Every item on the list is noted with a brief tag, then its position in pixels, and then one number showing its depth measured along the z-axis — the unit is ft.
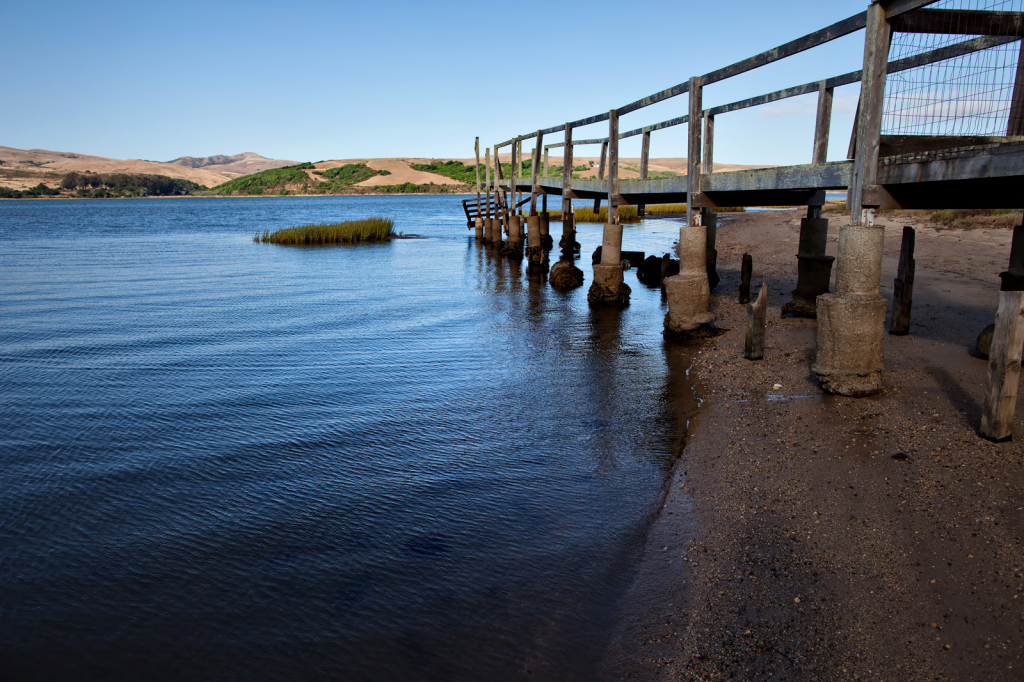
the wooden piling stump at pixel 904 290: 27.27
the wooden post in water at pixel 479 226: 115.75
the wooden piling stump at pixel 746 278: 41.06
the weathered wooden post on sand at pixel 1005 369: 16.22
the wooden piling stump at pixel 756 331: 26.78
